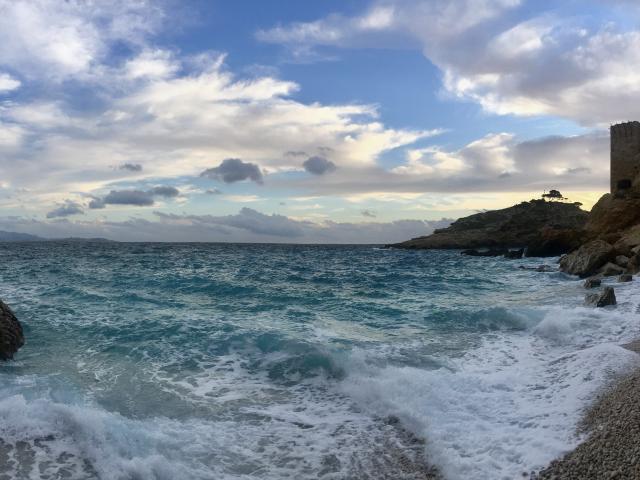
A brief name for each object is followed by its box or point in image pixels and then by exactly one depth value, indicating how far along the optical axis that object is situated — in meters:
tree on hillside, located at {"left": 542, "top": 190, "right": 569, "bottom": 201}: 119.06
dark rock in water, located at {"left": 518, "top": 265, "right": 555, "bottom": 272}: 33.21
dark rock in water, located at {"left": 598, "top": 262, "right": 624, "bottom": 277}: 25.88
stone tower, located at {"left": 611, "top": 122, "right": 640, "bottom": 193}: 50.06
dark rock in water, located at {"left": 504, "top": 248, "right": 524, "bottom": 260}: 52.56
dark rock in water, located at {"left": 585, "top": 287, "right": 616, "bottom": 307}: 15.98
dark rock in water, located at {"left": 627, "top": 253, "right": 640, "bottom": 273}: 25.04
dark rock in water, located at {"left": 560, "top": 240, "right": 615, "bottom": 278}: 28.39
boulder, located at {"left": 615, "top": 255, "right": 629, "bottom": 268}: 27.02
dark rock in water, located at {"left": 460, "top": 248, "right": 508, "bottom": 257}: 61.09
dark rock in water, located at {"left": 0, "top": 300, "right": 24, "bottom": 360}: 11.05
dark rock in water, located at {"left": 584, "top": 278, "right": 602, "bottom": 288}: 21.81
